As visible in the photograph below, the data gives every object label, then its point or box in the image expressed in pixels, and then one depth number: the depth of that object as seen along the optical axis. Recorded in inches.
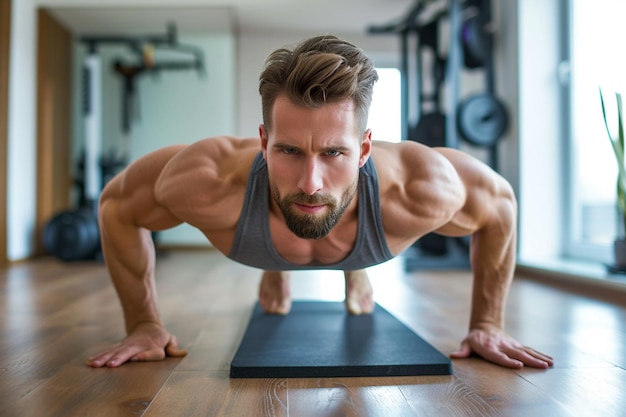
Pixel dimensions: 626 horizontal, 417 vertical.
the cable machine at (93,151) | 162.1
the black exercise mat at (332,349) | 49.6
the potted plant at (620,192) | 85.2
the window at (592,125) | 120.9
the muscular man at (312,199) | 44.9
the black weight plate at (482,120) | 133.0
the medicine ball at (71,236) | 161.2
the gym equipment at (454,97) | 134.8
